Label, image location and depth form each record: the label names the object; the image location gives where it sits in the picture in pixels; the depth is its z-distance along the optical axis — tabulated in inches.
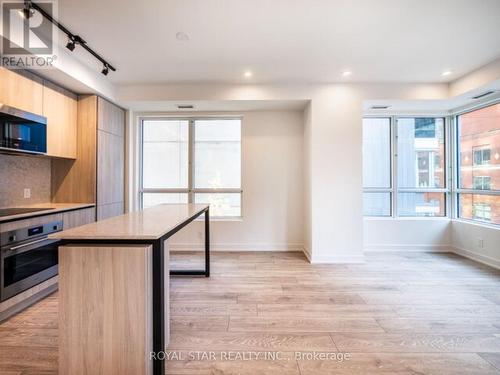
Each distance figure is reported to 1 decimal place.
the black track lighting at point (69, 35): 81.4
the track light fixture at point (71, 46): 97.3
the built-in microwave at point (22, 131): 93.7
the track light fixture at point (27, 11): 80.8
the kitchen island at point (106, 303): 55.7
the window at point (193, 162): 178.7
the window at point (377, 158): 178.4
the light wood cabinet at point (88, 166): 134.8
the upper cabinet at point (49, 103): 95.9
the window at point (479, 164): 146.2
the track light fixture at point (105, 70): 120.8
